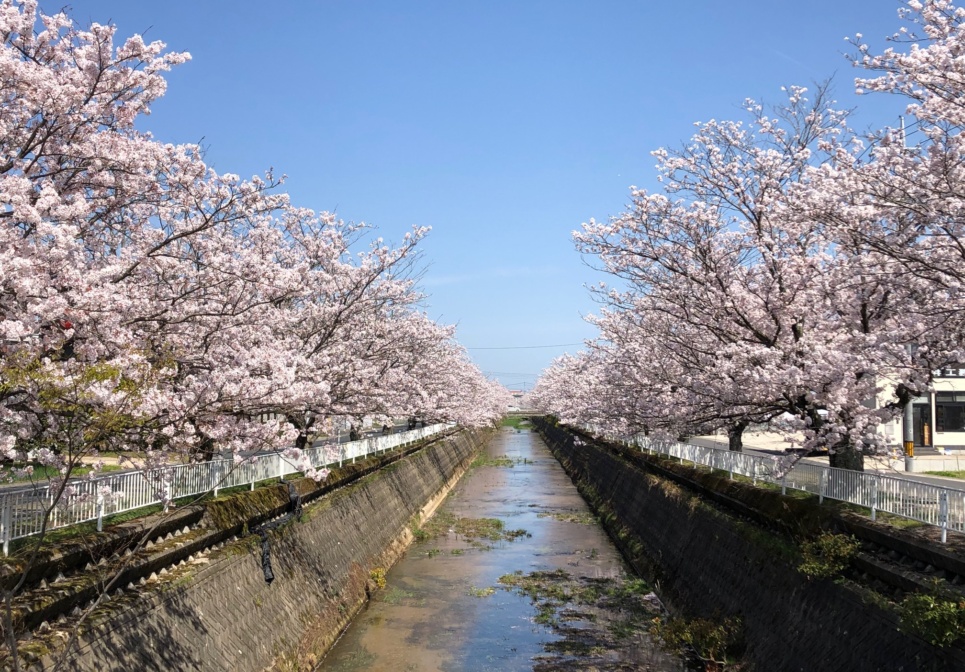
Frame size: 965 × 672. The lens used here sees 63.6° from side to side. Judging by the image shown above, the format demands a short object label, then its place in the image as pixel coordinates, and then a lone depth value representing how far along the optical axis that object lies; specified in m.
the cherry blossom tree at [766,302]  14.49
